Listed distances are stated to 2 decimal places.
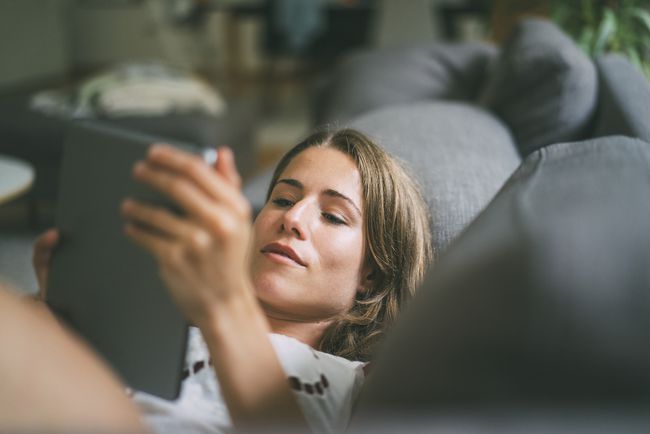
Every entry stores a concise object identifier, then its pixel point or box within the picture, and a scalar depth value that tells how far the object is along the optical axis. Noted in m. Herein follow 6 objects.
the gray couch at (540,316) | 0.44
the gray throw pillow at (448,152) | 1.13
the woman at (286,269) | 0.51
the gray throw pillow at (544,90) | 1.37
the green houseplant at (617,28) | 1.93
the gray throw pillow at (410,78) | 2.11
